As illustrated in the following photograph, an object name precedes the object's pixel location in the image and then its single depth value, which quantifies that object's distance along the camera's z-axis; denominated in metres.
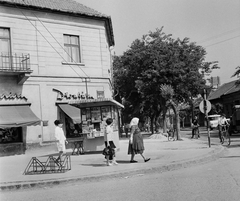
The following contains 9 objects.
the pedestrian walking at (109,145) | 11.50
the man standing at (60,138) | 11.23
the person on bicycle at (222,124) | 19.56
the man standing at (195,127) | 26.49
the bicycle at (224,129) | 19.50
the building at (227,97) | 45.59
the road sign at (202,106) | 16.08
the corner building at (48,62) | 18.28
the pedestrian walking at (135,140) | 11.62
